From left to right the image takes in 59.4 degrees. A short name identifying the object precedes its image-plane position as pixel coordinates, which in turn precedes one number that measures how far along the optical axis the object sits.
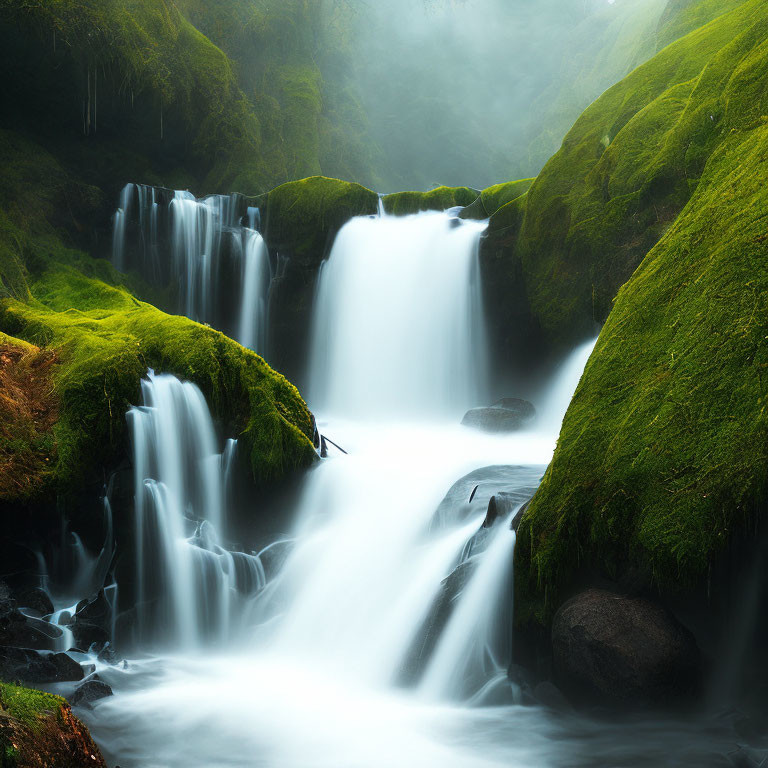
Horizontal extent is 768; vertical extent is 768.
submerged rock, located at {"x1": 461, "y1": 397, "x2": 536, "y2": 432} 10.31
